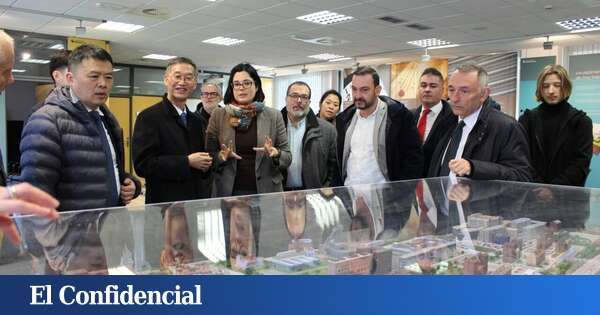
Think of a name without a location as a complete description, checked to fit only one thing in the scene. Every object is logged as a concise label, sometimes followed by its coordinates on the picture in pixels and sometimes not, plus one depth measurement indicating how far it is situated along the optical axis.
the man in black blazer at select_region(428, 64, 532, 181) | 1.99
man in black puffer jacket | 1.72
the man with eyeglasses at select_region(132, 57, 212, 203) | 2.33
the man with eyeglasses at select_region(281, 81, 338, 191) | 3.00
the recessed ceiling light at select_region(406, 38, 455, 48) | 9.35
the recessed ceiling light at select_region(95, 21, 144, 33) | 8.22
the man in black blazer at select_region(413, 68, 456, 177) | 3.28
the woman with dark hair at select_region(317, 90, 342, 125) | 4.37
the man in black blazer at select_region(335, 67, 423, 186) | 2.76
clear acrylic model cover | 0.88
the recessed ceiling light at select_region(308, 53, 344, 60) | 11.33
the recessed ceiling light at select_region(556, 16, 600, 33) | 7.51
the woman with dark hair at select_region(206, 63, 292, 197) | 2.55
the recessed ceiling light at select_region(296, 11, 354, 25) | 7.43
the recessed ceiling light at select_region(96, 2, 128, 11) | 6.79
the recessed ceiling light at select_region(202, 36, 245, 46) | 9.37
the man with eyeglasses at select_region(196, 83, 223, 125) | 3.81
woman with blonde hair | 2.85
